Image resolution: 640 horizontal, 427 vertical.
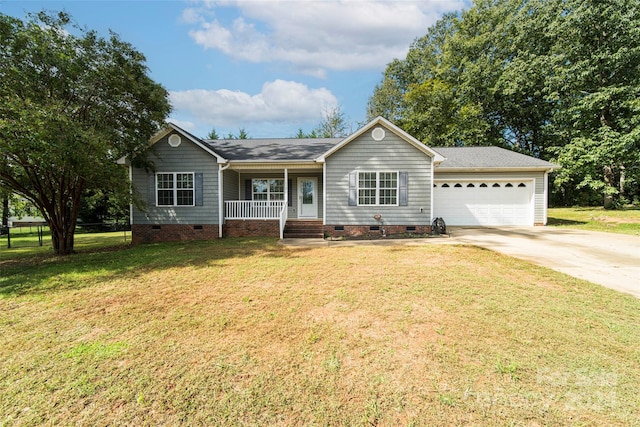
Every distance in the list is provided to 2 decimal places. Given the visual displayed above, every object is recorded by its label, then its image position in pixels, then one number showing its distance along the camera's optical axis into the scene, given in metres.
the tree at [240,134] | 34.66
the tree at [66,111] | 6.66
